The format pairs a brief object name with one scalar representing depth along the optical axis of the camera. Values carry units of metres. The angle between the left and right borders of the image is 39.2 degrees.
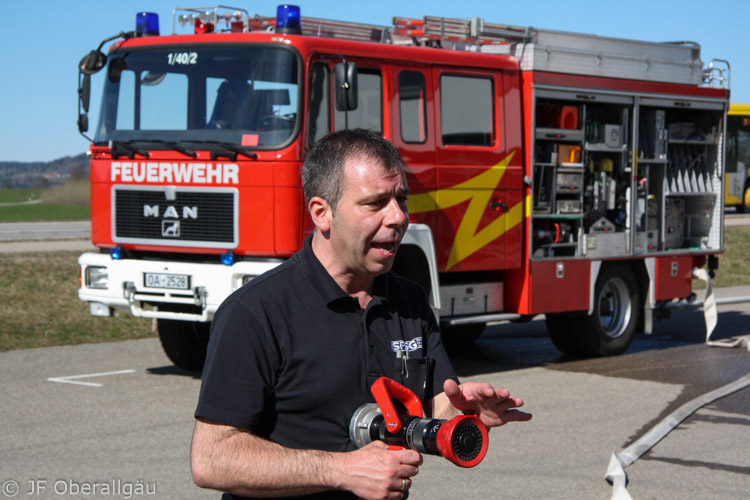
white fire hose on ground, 6.07
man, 2.50
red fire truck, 8.74
